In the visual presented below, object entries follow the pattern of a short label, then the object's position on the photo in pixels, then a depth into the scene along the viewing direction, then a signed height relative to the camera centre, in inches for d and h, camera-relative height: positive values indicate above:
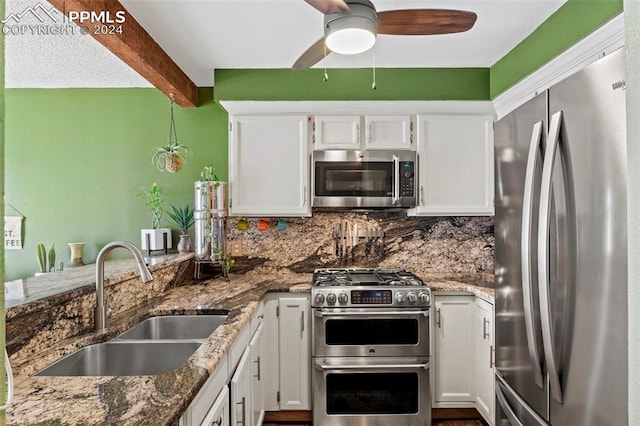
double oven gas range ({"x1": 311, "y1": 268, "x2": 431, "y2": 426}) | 100.6 -36.5
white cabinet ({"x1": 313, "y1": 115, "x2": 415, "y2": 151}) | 116.7 +25.4
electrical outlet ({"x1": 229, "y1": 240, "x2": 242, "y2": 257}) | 129.4 -10.5
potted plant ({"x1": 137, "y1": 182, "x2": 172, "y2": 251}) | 123.4 -2.8
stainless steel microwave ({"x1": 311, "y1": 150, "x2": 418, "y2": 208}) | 115.0 +11.2
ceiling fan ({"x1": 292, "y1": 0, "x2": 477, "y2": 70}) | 63.5 +33.9
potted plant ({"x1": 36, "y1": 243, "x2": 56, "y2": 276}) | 125.1 -13.2
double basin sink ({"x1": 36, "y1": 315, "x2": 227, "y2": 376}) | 57.5 -22.1
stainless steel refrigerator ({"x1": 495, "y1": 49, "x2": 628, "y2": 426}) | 36.1 -4.0
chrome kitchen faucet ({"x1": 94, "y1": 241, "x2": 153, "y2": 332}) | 64.3 -11.3
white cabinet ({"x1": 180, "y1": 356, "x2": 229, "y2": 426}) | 44.9 -24.2
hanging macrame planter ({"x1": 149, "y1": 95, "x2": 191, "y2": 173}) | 128.4 +22.2
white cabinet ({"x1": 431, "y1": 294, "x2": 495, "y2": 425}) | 105.7 -37.0
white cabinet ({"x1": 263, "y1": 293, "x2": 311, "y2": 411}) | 104.9 -36.8
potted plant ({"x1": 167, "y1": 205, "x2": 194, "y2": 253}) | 126.3 -1.8
